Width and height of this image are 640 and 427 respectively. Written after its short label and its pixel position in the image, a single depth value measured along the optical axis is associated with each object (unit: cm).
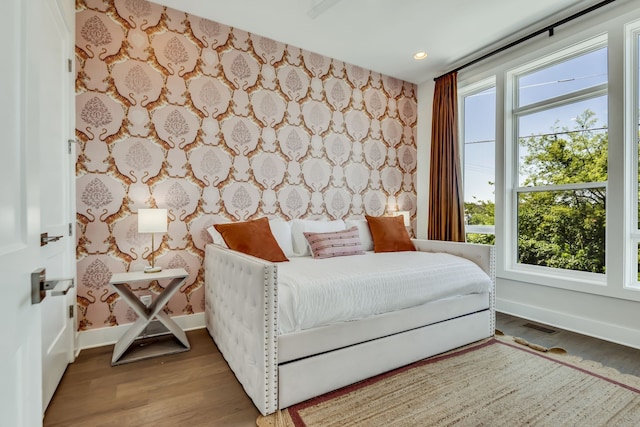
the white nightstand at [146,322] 225
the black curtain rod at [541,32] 264
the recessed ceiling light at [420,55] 352
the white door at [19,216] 64
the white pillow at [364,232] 343
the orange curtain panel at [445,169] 375
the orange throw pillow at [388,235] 328
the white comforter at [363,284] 176
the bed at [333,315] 166
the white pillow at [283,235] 300
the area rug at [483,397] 160
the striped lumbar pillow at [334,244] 292
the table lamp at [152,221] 242
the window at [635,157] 259
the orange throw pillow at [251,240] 255
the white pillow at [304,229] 309
